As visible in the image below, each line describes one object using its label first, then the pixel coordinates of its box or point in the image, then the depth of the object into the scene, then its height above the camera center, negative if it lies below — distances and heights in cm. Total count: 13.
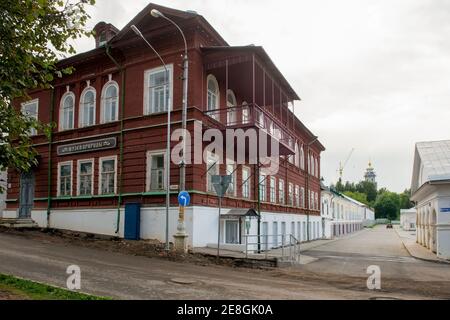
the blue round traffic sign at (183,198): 1611 -4
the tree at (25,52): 827 +282
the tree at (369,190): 16150 +304
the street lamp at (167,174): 1697 +91
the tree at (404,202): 14226 -130
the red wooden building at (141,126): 1911 +333
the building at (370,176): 19838 +1001
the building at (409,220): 7977 -390
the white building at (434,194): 2231 +28
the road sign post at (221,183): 1526 +49
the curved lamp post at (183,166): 1672 +121
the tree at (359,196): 14032 +69
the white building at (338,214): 4776 -229
